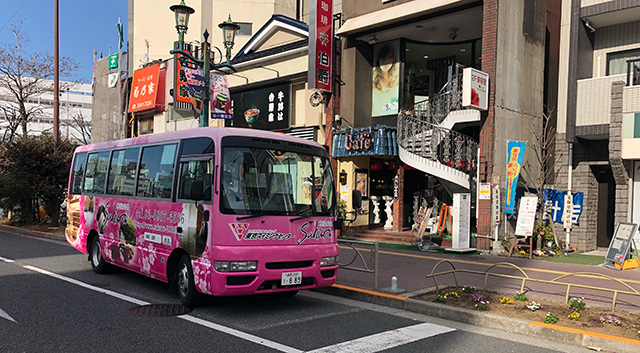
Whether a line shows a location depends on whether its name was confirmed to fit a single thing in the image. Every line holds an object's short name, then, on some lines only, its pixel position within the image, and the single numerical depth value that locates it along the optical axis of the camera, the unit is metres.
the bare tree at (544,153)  15.36
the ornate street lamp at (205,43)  14.07
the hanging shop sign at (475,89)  13.69
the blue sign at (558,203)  15.29
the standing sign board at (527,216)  13.79
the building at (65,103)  85.69
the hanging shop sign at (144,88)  29.33
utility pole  21.22
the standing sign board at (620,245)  12.09
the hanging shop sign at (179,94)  20.90
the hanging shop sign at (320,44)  18.14
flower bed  6.56
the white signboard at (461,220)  14.27
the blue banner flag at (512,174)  14.46
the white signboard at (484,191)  14.45
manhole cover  7.35
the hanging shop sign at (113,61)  33.94
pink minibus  7.16
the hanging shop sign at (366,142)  16.89
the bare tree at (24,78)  27.83
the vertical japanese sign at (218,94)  15.76
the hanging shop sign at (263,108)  21.78
